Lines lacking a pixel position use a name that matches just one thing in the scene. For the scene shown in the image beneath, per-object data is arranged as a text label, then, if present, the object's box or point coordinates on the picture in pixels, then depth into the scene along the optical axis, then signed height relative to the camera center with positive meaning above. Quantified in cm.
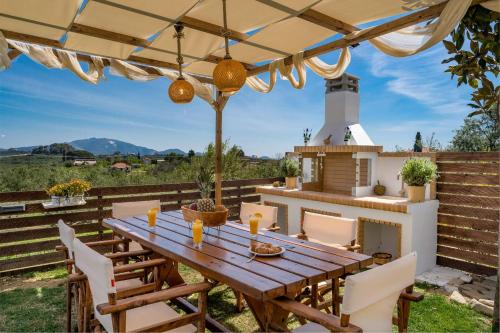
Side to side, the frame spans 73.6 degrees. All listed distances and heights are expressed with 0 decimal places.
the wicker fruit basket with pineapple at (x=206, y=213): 270 -39
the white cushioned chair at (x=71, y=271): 221 -76
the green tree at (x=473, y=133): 782 +88
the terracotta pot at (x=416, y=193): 378 -29
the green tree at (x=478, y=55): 210 +73
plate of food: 213 -55
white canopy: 266 +129
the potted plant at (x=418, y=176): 374 -9
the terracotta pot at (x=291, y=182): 539 -25
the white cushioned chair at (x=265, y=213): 343 -50
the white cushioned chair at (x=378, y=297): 138 -58
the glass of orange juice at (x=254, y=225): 266 -47
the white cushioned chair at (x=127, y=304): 159 -68
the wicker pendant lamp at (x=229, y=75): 252 +69
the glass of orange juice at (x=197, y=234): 236 -49
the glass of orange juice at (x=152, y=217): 300 -48
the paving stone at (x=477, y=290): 320 -121
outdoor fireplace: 374 -39
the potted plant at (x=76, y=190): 414 -34
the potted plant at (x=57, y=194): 404 -37
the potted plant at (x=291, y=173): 539 -11
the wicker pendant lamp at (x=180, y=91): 322 +72
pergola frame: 272 +128
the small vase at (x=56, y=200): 403 -44
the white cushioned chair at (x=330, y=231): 275 -55
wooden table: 170 -58
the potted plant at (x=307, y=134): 557 +54
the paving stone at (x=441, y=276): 355 -119
